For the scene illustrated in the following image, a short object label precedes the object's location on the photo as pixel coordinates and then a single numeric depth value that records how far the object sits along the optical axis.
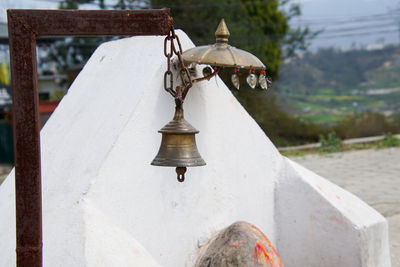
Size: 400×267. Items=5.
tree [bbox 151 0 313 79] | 14.83
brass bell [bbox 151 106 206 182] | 2.77
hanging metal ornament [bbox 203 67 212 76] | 3.52
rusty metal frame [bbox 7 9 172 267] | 2.37
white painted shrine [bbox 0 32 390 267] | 3.06
